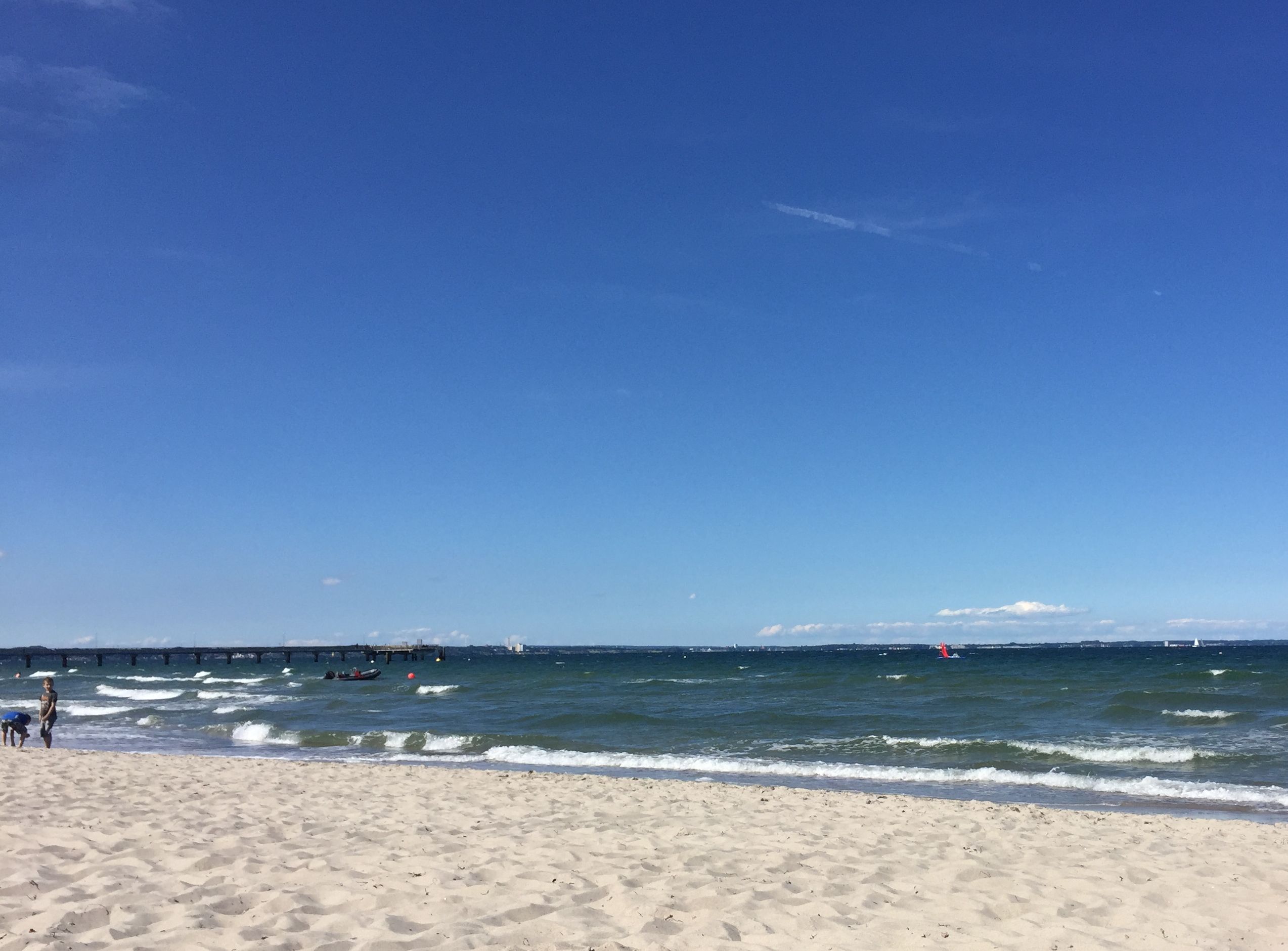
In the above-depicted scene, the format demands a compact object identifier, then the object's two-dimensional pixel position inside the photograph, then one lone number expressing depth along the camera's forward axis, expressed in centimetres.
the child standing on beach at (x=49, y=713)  1864
